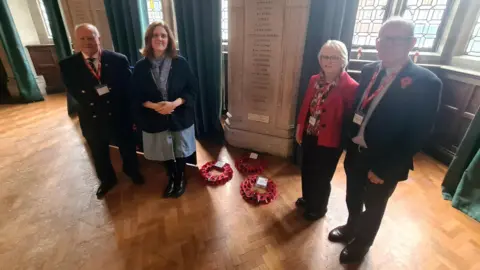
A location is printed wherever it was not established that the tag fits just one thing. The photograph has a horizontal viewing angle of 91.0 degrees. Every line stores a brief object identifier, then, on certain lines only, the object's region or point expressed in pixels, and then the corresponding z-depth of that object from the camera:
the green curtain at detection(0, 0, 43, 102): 4.03
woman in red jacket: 1.42
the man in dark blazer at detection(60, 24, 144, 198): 1.77
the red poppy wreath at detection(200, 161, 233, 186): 2.41
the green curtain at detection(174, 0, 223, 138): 2.66
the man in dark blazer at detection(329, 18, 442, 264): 1.06
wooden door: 4.79
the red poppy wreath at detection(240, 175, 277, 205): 2.16
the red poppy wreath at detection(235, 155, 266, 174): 2.61
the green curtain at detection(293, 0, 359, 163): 2.11
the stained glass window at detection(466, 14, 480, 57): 2.70
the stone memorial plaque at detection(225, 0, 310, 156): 2.33
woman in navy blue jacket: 1.78
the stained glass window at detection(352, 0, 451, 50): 2.87
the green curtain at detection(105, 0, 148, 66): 2.88
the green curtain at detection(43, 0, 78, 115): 3.44
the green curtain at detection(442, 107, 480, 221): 2.04
